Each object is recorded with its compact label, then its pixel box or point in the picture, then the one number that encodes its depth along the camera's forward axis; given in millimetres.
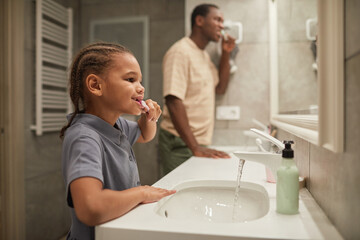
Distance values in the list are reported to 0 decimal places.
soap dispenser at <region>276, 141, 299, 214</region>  681
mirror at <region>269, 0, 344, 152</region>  544
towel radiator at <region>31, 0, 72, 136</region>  2293
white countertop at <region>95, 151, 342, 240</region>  588
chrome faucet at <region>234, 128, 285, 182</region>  839
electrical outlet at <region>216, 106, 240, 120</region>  2158
